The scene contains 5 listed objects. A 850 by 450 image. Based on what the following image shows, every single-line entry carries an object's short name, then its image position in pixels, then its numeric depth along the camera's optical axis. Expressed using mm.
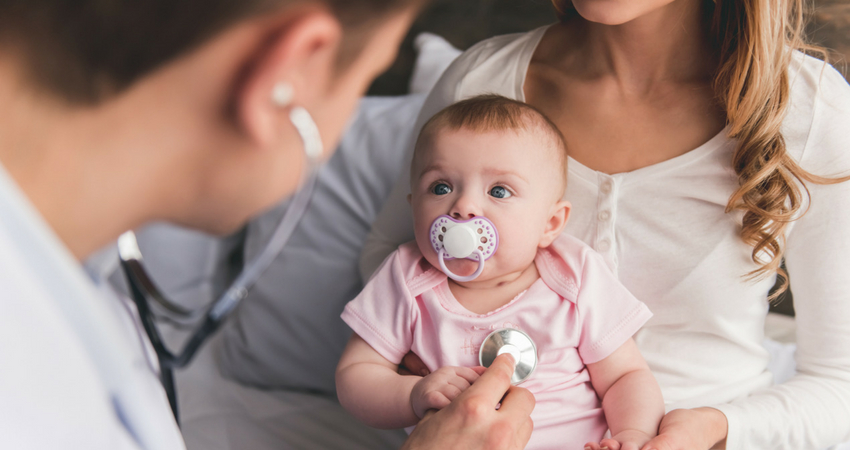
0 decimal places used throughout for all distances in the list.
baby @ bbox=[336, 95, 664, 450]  929
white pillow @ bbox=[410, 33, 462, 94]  1644
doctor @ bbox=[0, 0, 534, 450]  465
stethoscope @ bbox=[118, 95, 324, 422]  553
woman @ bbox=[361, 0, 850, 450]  954
